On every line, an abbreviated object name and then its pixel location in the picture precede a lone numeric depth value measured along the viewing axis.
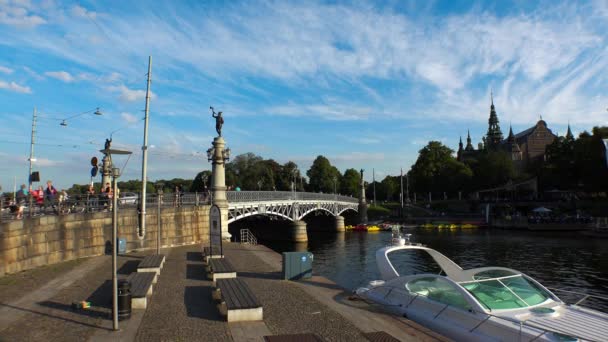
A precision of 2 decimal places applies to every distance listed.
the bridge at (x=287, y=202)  42.09
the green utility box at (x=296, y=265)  16.88
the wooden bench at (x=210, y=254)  20.19
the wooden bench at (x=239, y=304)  10.48
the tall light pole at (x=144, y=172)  23.52
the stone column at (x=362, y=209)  93.94
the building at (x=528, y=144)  138.12
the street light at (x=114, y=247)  9.33
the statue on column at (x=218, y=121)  30.78
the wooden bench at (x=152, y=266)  15.73
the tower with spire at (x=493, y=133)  161.39
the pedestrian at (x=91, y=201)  22.87
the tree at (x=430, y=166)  118.31
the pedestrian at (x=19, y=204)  18.16
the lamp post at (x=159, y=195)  20.88
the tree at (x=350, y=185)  138.25
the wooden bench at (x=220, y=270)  15.31
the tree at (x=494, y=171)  115.81
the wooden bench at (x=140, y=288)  11.64
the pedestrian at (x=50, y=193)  21.78
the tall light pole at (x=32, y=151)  25.56
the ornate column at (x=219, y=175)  30.44
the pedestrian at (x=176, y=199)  29.52
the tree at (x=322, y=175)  127.06
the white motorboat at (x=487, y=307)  10.60
